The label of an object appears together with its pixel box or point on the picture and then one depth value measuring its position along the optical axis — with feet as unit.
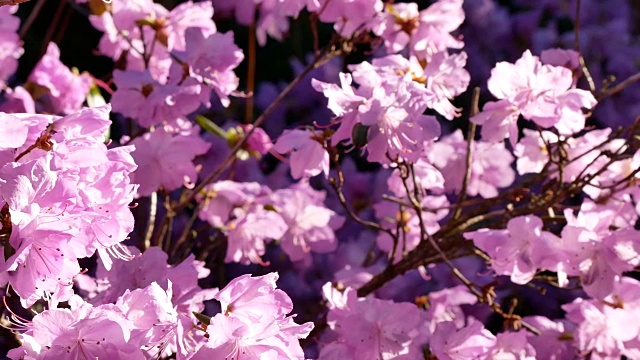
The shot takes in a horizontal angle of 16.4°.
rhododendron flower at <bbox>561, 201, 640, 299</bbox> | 3.11
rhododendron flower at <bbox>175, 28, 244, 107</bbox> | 3.31
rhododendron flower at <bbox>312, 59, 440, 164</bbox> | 3.05
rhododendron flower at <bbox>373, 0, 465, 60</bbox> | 3.37
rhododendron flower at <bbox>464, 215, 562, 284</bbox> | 3.13
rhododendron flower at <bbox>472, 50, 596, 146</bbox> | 3.16
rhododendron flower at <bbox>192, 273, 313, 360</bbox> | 2.73
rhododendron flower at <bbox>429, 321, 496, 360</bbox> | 3.11
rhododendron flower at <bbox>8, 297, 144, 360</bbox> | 2.70
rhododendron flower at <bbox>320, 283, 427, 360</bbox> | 3.12
